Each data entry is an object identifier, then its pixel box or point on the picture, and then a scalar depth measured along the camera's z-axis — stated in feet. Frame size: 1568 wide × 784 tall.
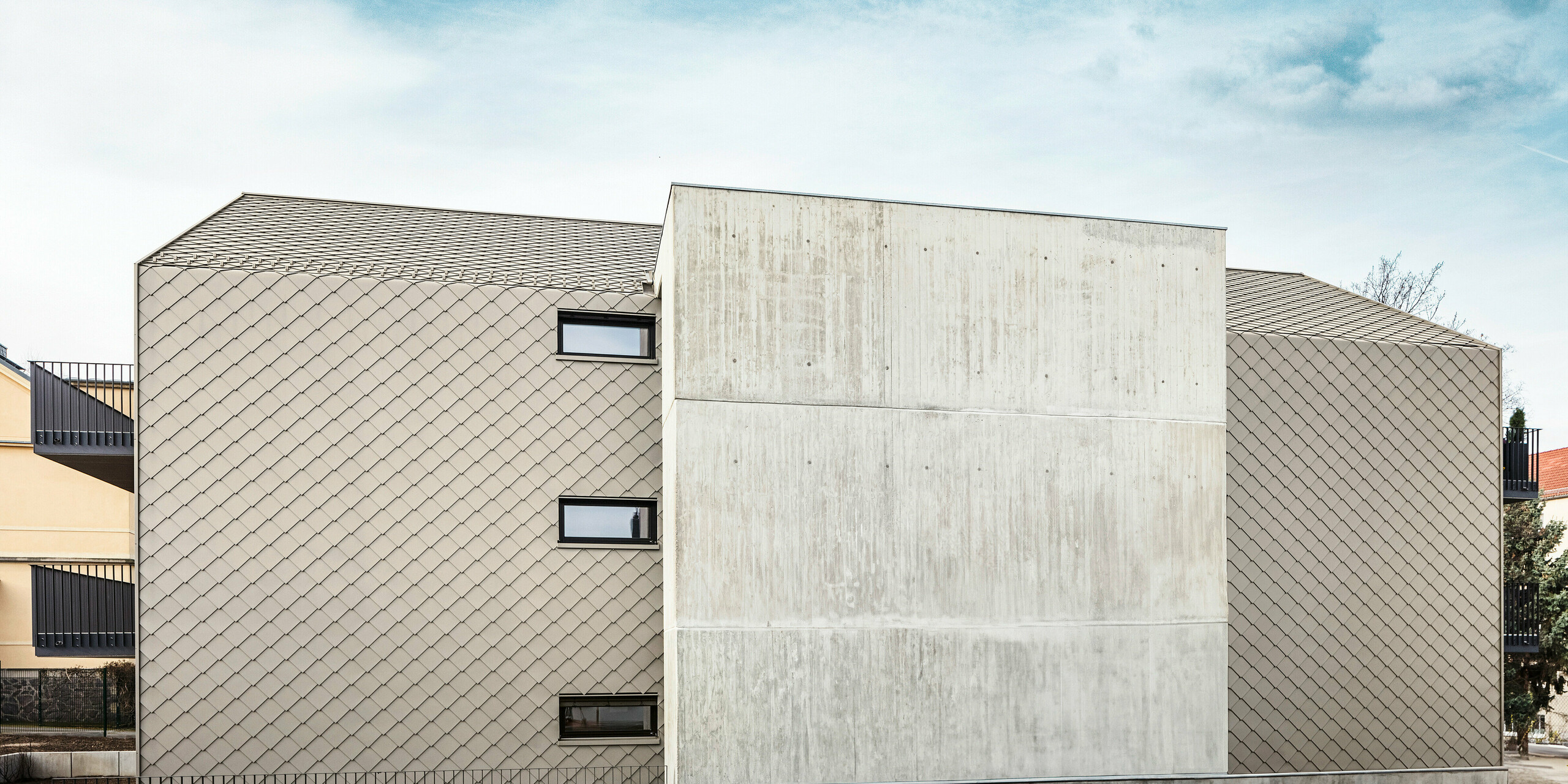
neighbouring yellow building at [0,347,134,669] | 58.03
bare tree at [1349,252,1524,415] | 75.05
